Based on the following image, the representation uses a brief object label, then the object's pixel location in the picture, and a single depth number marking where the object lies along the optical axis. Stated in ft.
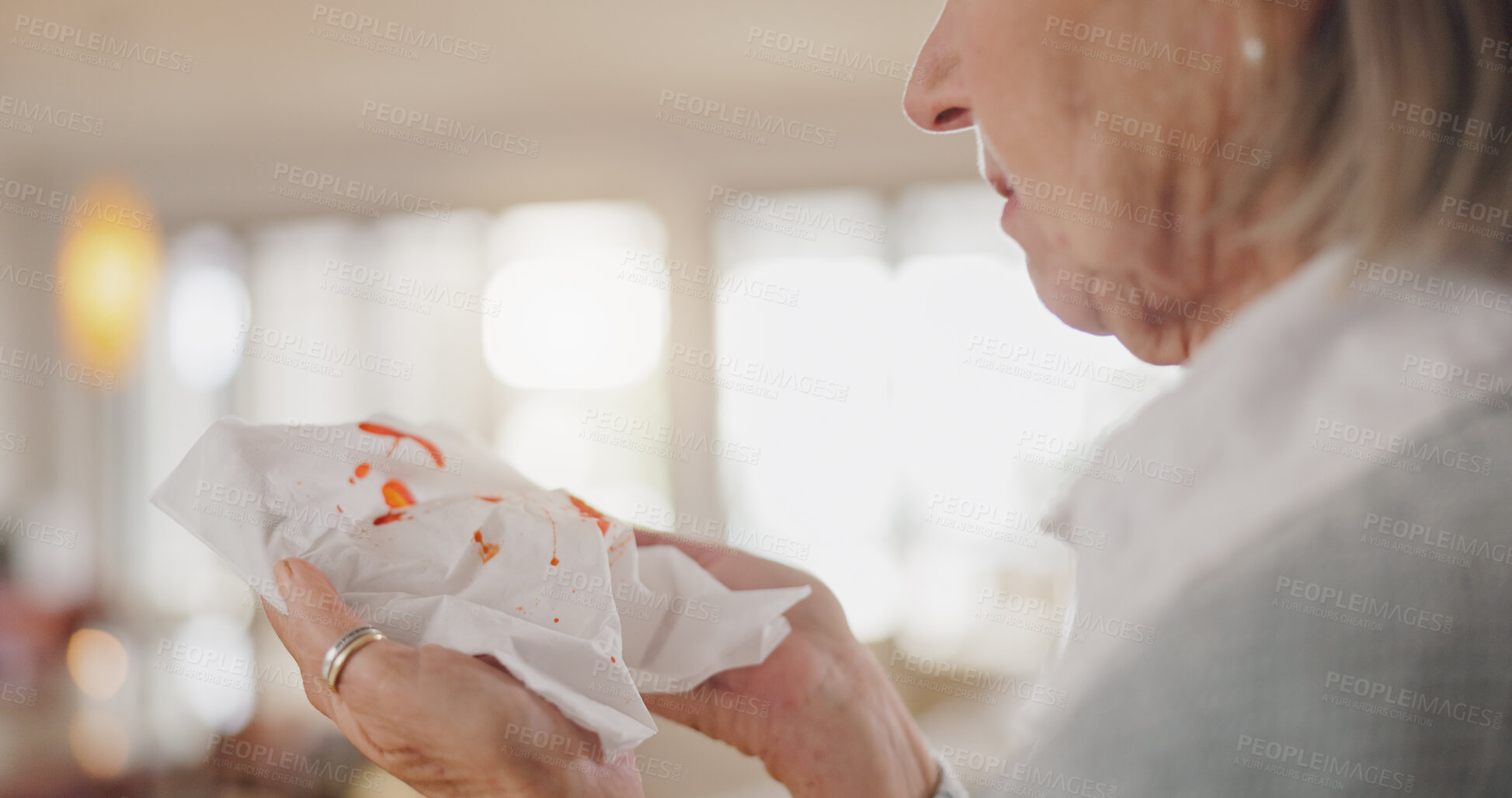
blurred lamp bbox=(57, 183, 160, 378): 6.93
